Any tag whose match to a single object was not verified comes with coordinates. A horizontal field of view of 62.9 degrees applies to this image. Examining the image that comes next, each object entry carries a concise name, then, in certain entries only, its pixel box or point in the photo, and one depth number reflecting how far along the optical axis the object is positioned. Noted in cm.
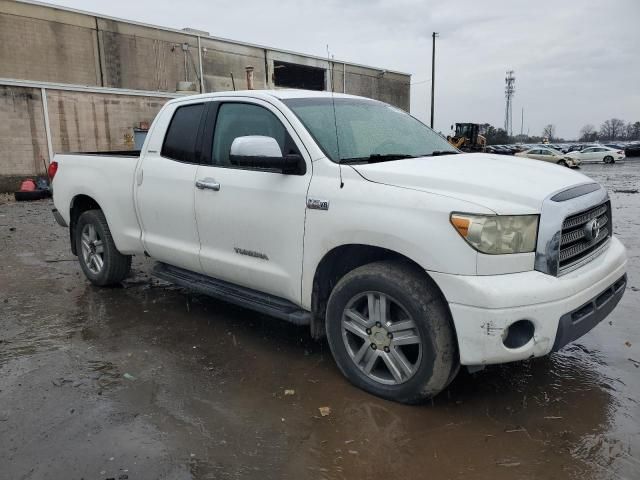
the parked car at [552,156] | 3375
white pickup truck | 280
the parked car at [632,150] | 4438
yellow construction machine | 3638
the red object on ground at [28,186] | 1579
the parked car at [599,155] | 3738
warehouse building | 1736
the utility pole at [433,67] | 4272
